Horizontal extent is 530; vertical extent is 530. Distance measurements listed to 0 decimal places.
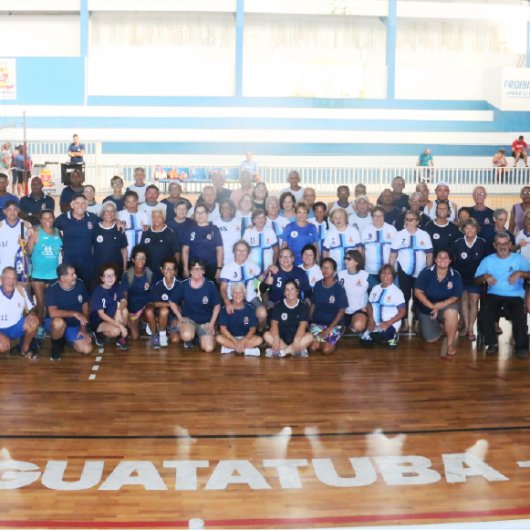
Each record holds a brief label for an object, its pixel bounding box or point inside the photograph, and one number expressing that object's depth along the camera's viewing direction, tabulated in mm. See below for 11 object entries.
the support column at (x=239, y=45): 28594
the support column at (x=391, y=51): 29328
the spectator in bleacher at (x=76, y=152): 21688
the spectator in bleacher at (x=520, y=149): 26672
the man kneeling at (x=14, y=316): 7973
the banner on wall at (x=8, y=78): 28156
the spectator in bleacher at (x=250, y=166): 23219
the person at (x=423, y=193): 10500
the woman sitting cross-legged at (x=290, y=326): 8391
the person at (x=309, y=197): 10227
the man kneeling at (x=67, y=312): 8242
